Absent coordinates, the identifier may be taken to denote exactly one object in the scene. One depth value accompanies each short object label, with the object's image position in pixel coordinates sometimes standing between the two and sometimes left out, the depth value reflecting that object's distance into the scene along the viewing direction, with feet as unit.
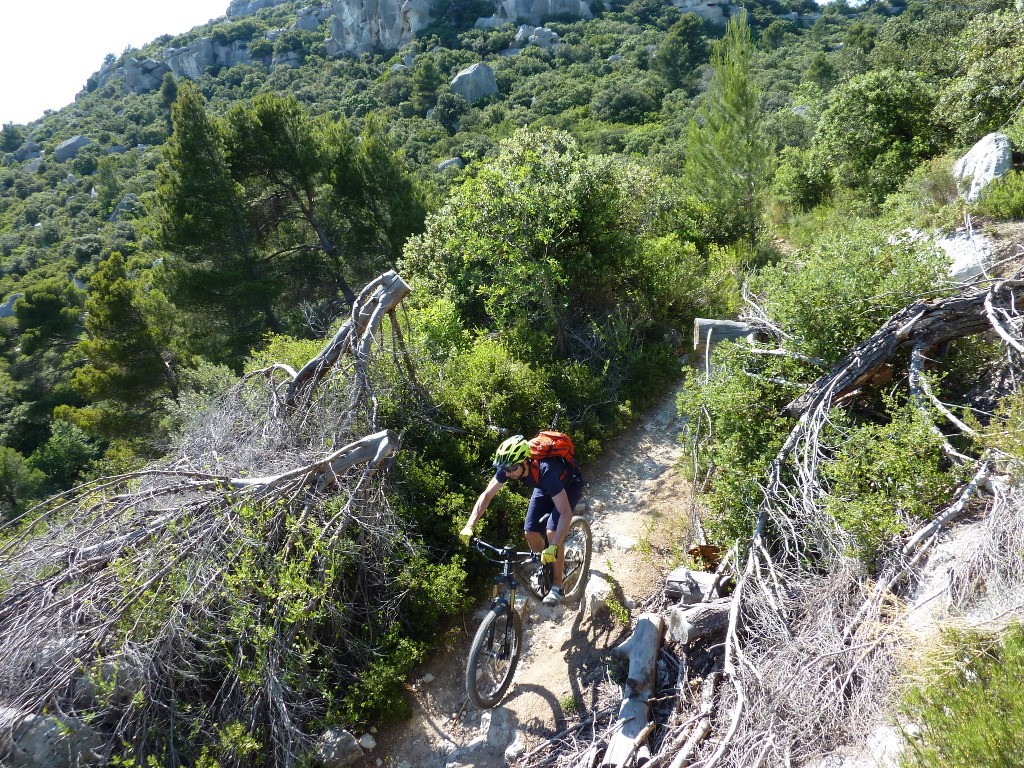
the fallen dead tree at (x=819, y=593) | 10.67
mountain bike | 14.79
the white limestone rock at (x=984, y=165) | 29.53
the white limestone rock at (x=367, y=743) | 14.93
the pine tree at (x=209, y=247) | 52.34
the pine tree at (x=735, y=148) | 43.83
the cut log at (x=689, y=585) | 14.98
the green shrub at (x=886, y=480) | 12.93
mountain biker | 14.79
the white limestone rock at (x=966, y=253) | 23.03
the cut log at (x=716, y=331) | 23.34
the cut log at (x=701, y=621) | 13.78
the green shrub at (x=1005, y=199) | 26.55
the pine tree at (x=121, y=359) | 53.26
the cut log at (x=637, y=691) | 12.44
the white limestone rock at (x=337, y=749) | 14.20
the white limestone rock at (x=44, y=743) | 11.56
